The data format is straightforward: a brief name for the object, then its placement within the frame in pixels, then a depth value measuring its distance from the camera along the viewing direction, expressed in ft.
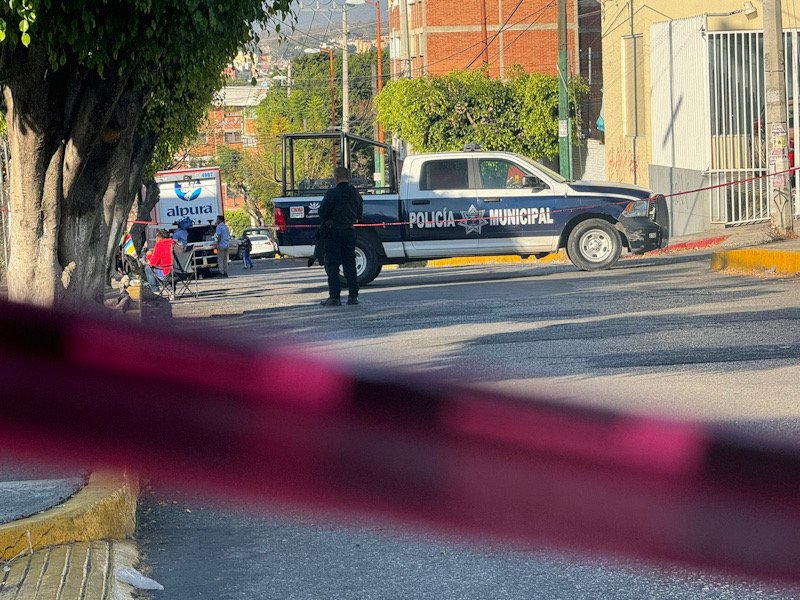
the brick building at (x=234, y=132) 295.07
